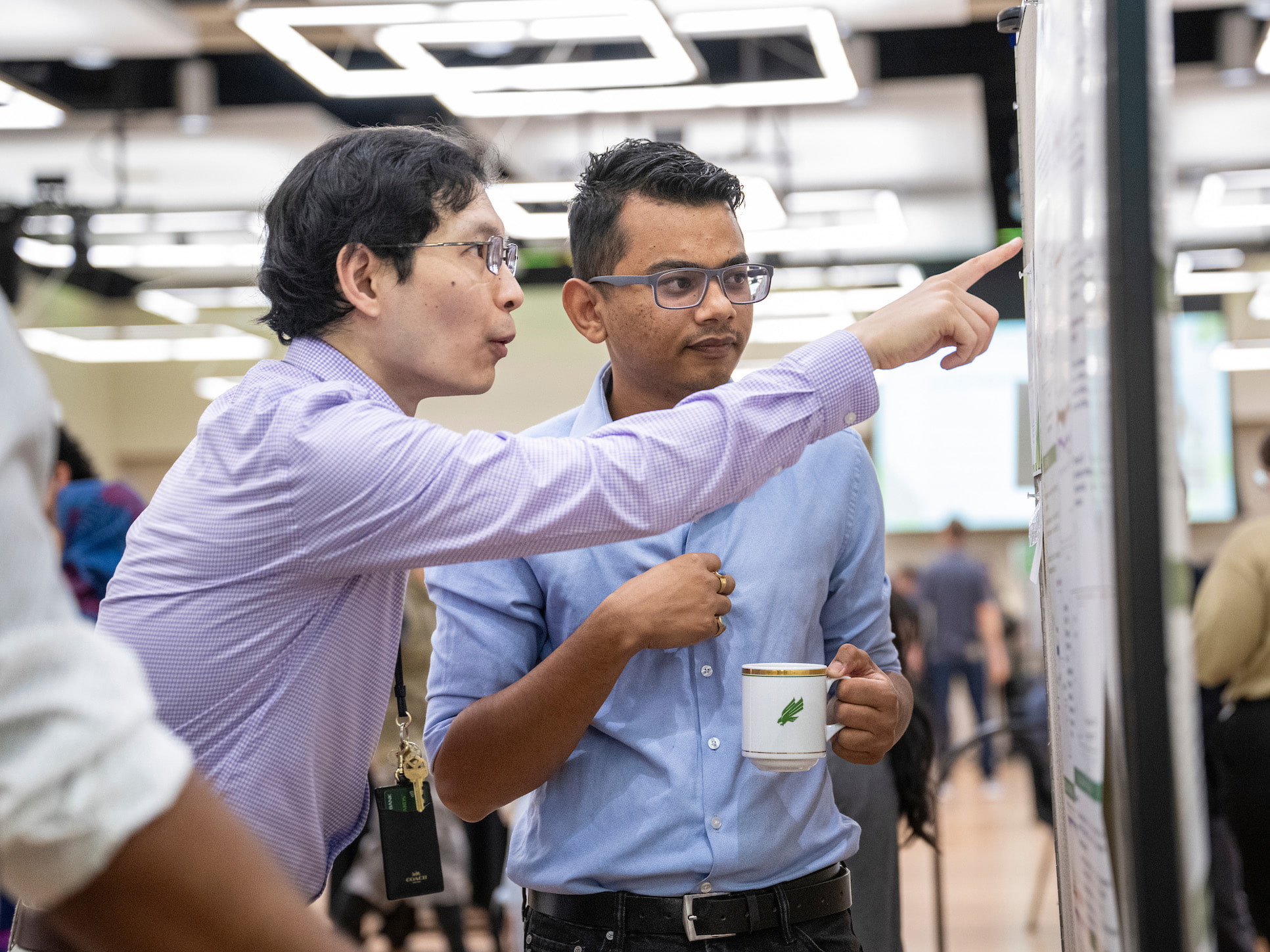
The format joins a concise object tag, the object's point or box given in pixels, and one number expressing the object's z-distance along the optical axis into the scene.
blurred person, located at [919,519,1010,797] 9.98
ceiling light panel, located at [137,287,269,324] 9.52
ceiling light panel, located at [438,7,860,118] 3.99
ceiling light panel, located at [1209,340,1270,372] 11.55
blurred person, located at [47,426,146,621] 3.08
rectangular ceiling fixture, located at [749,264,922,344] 8.74
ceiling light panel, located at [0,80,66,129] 4.66
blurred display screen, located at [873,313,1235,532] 11.30
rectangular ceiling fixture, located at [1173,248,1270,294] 9.41
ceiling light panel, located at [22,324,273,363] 9.62
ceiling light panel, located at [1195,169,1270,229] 7.30
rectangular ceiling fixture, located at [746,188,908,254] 7.02
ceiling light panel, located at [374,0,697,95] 3.76
